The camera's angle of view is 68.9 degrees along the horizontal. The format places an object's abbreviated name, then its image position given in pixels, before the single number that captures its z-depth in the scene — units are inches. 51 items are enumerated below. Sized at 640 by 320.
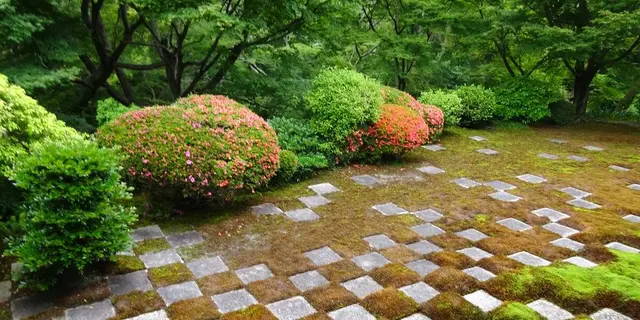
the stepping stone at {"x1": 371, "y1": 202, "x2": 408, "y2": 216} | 213.7
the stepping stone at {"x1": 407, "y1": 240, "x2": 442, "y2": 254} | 174.6
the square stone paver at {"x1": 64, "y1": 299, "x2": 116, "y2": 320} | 128.3
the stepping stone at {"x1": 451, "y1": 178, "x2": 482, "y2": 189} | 256.3
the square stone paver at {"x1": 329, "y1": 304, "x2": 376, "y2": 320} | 130.2
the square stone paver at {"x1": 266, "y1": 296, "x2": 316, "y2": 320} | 130.9
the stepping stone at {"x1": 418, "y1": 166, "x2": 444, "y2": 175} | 282.0
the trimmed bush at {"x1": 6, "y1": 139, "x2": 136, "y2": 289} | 134.0
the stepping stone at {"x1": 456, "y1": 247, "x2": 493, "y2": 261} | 169.0
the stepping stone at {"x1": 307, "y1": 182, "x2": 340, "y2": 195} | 241.4
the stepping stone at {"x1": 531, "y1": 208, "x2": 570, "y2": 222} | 209.8
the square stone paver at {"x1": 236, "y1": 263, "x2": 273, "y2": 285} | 150.7
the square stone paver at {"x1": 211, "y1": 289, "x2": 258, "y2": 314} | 134.3
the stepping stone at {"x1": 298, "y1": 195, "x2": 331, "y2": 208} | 222.4
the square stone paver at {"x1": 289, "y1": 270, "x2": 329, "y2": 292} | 147.1
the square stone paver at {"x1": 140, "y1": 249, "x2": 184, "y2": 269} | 158.9
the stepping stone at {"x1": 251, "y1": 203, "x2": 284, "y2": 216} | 207.7
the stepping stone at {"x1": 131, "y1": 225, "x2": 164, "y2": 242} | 179.5
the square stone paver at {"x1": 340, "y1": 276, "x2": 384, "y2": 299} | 143.3
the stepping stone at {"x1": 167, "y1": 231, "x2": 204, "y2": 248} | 175.0
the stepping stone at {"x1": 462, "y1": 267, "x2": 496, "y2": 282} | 152.9
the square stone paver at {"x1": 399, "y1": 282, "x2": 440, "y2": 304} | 140.3
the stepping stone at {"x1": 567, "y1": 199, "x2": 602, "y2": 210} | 225.6
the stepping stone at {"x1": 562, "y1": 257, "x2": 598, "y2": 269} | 163.2
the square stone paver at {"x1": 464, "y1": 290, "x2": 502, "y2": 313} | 135.0
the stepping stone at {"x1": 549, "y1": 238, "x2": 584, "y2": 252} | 178.5
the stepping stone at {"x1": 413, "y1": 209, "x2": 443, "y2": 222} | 207.5
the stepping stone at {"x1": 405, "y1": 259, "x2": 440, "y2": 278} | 157.5
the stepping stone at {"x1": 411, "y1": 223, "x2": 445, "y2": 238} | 190.5
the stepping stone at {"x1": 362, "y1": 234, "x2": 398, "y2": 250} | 177.8
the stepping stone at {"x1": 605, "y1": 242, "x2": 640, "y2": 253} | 176.9
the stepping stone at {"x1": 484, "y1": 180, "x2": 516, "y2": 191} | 252.8
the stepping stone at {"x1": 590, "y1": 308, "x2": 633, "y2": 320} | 130.0
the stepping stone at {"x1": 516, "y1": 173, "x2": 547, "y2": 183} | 266.2
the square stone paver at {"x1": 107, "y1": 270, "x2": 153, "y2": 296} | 142.3
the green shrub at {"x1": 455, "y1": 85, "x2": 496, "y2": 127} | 408.8
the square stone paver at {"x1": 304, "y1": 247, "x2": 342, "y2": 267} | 163.7
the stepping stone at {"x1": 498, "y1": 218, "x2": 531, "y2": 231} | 198.4
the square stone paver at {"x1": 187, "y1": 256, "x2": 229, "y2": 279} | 154.5
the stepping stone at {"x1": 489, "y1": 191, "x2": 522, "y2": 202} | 234.4
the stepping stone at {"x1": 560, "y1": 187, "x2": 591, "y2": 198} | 242.5
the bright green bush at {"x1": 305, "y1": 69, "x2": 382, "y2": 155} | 279.3
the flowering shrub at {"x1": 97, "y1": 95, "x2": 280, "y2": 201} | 185.5
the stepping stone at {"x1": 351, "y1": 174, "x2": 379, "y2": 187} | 255.4
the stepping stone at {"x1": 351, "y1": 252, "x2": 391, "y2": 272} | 161.0
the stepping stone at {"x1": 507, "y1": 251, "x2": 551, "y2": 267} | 164.1
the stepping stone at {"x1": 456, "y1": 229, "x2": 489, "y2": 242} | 186.9
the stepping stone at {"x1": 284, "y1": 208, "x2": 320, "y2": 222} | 203.9
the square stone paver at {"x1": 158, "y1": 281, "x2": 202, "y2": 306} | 138.6
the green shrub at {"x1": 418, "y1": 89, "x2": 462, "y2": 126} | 385.4
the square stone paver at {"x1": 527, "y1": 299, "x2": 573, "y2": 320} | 130.0
